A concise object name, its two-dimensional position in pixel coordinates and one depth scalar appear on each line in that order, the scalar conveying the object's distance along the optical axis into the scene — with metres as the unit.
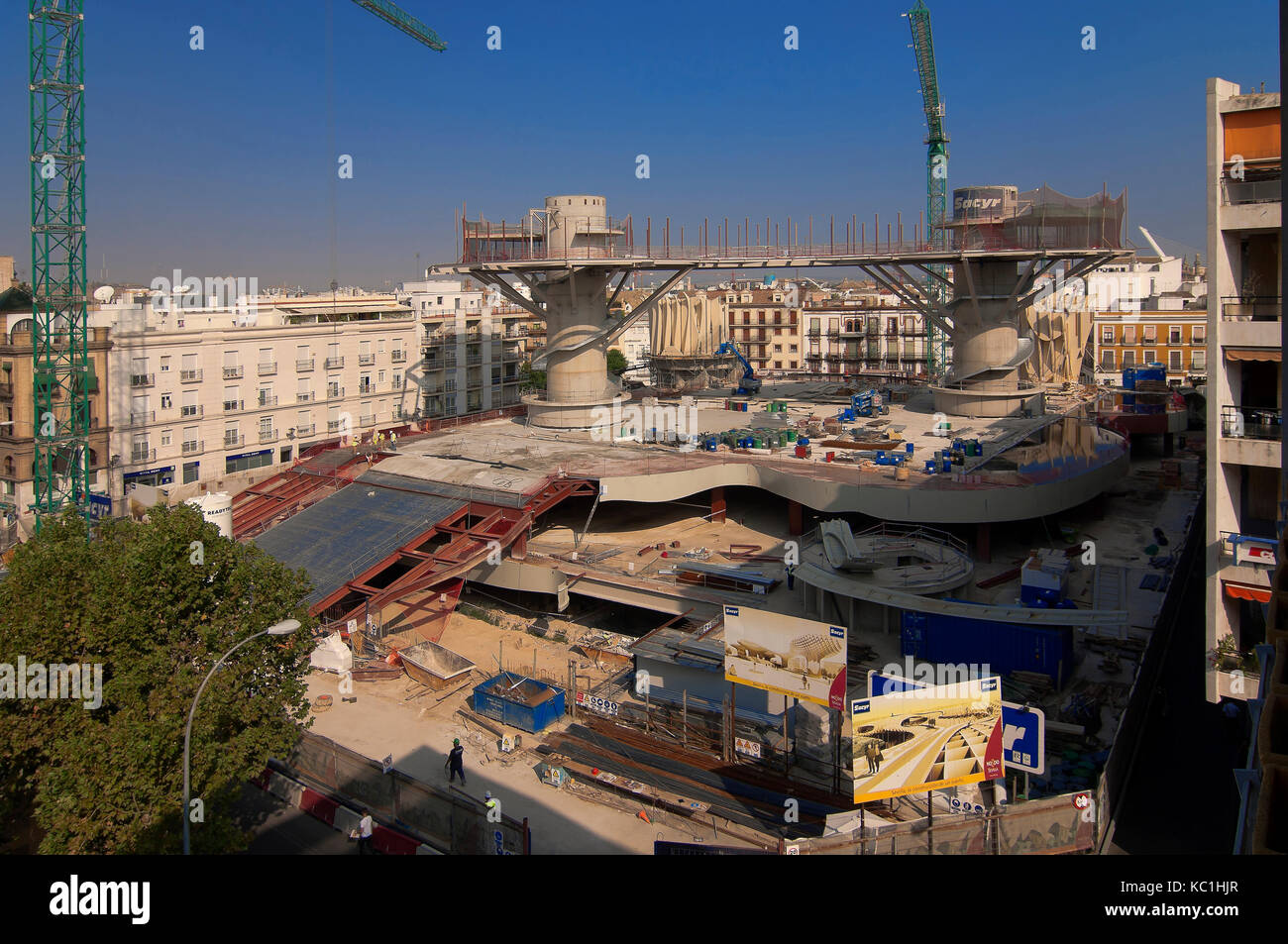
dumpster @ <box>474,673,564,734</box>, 22.47
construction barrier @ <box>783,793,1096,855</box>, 12.52
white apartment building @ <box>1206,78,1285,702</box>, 15.42
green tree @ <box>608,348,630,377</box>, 83.94
